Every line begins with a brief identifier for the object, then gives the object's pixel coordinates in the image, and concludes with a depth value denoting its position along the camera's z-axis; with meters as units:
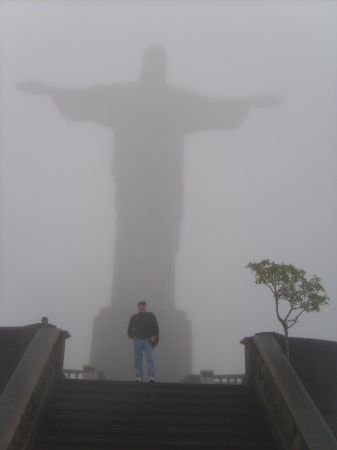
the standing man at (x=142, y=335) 9.95
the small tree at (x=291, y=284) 9.12
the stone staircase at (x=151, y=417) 6.99
